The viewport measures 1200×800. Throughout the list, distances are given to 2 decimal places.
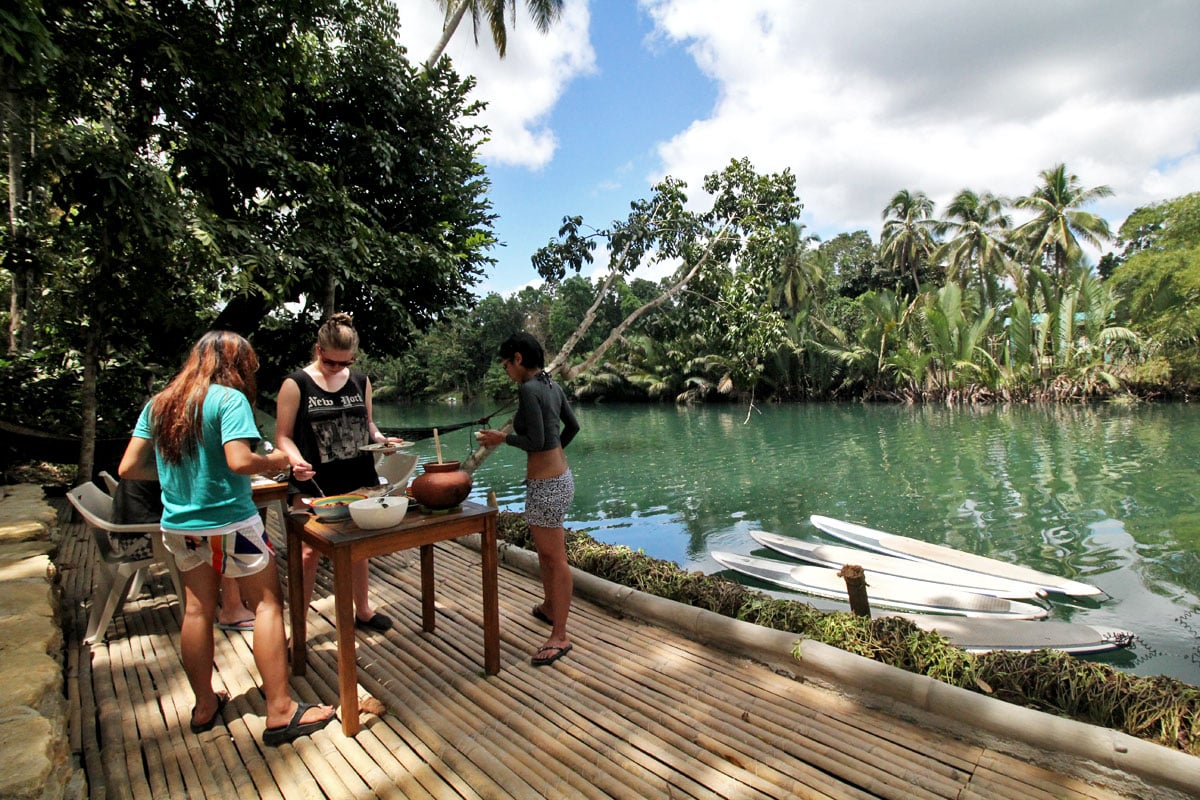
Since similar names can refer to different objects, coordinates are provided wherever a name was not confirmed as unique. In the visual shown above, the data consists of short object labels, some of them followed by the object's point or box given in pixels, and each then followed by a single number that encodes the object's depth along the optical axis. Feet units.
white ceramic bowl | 7.35
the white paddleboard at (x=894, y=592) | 15.71
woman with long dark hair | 6.52
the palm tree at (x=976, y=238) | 97.40
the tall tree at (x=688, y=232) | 30.86
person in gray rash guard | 8.86
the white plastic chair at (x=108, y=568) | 9.04
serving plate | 8.75
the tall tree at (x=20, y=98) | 10.51
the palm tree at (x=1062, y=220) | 89.76
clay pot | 8.28
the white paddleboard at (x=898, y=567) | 17.28
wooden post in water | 10.36
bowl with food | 7.75
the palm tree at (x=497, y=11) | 41.78
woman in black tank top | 8.86
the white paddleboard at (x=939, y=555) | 17.99
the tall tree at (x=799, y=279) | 102.06
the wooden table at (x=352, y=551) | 7.05
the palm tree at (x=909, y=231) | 105.50
